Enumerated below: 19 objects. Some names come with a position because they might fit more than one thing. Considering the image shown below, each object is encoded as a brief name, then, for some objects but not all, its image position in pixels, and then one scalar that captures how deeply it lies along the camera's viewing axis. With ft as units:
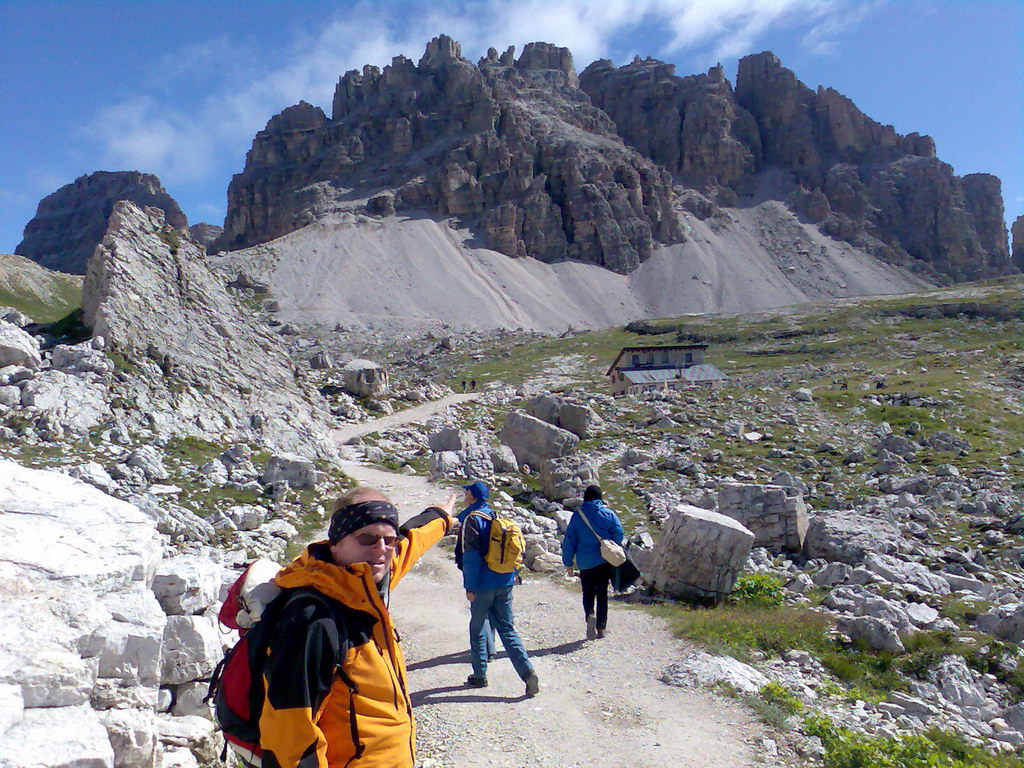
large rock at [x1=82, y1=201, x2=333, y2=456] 61.52
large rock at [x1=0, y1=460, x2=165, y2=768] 11.17
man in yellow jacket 9.50
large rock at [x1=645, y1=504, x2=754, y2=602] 39.99
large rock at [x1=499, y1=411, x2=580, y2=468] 81.30
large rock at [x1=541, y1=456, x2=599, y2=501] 68.08
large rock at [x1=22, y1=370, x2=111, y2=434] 51.21
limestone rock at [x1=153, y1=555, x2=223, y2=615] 19.65
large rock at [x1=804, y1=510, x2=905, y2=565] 52.16
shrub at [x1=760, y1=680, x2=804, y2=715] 25.49
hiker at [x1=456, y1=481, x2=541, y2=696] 24.68
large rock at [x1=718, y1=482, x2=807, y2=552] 54.65
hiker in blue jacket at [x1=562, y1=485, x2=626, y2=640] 31.22
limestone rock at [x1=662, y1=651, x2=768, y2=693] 27.09
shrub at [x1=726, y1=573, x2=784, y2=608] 39.83
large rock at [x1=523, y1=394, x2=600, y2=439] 98.89
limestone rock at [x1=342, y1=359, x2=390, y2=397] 119.03
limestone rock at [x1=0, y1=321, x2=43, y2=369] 53.62
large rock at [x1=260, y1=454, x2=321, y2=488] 55.11
